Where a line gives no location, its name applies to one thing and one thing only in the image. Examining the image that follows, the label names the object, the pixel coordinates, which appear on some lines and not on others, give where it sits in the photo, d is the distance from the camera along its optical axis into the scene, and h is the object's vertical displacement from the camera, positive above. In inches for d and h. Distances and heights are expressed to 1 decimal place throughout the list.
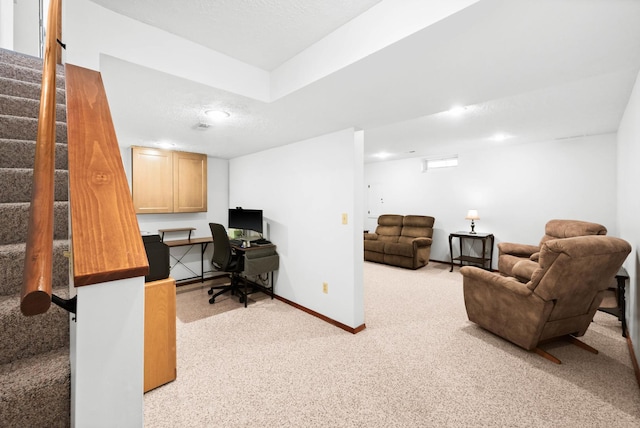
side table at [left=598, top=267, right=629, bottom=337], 104.2 -33.1
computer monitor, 157.8 -3.5
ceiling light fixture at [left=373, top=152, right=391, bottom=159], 231.8 +51.3
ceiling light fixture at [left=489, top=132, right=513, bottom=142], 168.2 +48.7
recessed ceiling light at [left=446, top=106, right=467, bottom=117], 122.7 +46.6
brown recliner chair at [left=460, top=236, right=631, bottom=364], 81.4 -26.1
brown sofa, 214.7 -22.8
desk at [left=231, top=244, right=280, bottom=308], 142.5 -24.9
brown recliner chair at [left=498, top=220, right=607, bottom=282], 142.0 -16.5
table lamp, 205.6 -0.9
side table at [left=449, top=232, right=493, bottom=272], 199.9 -25.7
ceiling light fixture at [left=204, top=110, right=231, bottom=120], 100.6 +37.3
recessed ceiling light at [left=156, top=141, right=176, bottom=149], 154.5 +40.2
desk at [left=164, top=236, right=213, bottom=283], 170.2 -19.5
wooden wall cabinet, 163.0 +20.6
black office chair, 148.5 -24.6
